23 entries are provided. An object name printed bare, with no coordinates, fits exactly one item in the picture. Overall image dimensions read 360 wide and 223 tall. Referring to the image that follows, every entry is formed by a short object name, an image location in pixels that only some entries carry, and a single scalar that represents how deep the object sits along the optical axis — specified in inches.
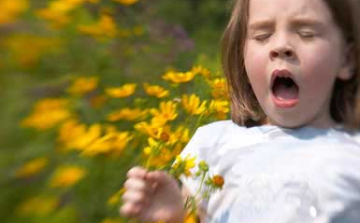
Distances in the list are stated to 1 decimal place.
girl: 54.7
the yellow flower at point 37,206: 30.4
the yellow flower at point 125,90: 60.9
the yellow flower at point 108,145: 38.7
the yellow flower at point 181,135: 66.2
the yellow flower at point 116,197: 47.7
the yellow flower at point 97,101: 46.7
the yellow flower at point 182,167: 54.9
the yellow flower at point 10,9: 30.9
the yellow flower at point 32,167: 30.8
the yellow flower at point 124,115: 55.2
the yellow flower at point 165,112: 67.4
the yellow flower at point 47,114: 32.0
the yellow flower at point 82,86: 38.4
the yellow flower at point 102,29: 44.1
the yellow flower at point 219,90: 78.2
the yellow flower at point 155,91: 72.4
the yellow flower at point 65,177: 33.1
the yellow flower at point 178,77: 78.8
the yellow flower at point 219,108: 72.9
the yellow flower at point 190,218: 57.3
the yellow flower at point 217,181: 54.9
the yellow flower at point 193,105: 72.6
